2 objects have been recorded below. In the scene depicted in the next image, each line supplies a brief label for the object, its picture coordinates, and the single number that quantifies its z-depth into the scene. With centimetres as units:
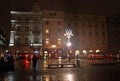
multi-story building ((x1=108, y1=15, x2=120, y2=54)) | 8250
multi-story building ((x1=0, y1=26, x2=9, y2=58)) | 6775
